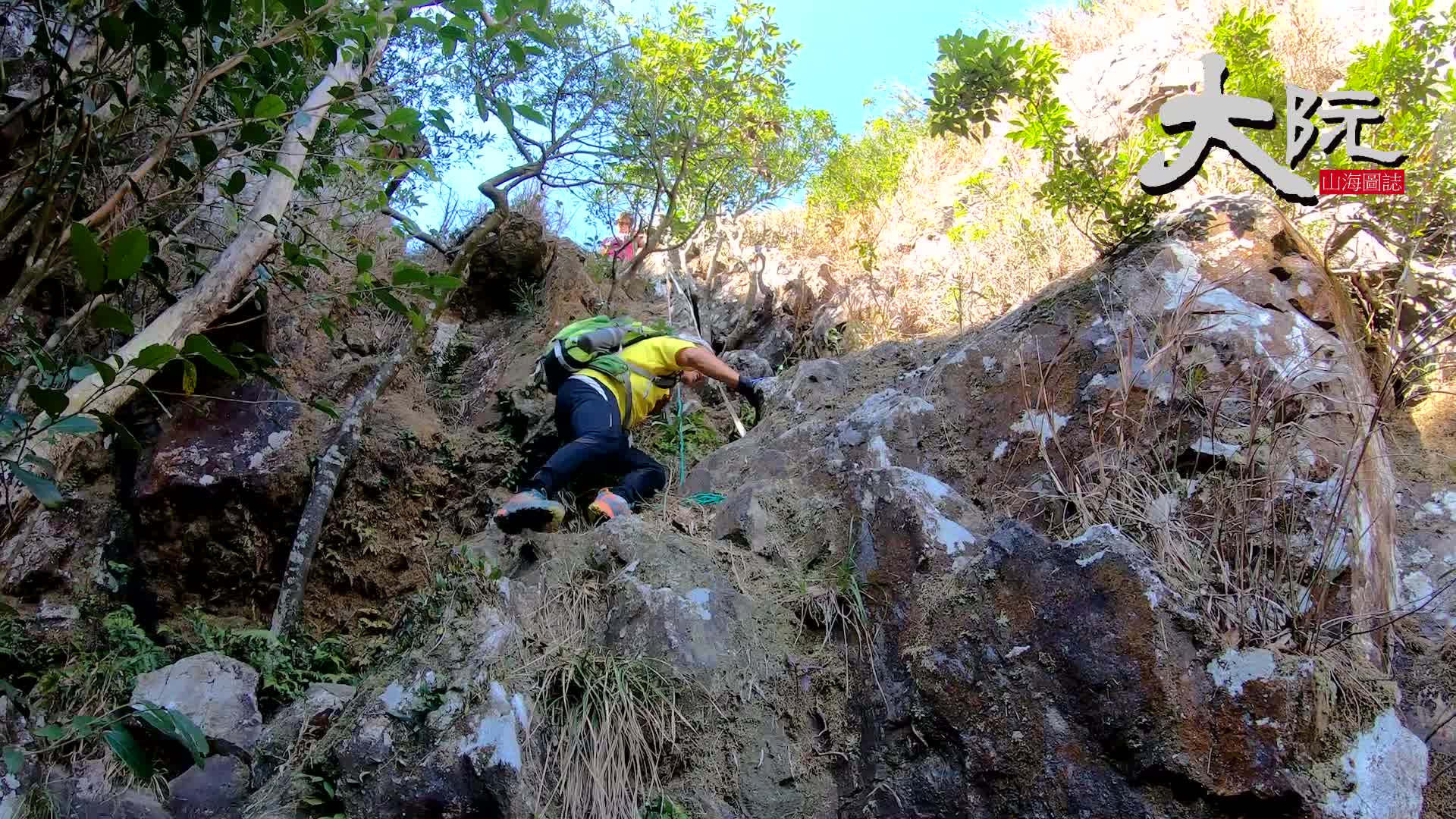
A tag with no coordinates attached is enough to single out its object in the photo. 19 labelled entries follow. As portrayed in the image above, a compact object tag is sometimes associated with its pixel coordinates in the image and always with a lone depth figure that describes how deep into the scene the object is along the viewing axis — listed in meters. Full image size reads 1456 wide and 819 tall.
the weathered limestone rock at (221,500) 5.44
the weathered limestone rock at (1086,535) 2.54
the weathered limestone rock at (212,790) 4.04
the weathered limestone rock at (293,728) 3.57
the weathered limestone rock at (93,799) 4.05
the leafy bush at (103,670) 4.64
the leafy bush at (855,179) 9.62
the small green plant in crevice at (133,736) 1.97
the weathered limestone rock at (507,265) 7.35
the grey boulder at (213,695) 4.32
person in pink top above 8.24
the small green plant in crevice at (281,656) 4.80
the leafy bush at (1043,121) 4.95
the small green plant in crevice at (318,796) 3.15
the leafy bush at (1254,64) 5.22
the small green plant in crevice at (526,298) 7.41
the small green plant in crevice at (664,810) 3.07
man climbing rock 4.80
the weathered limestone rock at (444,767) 2.99
